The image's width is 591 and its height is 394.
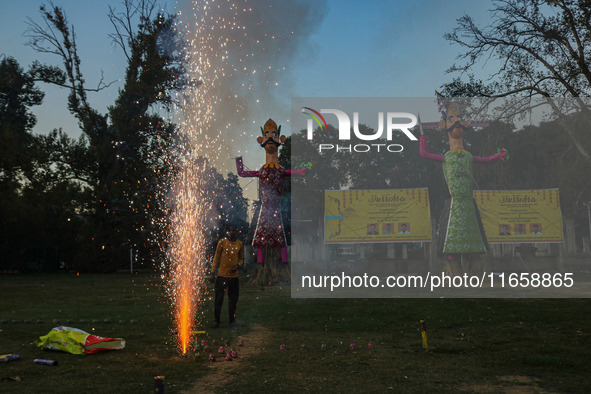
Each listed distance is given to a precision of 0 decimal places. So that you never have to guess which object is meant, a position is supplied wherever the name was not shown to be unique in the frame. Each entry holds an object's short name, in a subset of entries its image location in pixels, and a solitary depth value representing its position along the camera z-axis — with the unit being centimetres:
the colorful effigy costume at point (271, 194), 2511
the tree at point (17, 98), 4203
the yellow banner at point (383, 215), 2966
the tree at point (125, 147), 4256
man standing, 1320
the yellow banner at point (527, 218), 3109
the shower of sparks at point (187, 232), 1265
